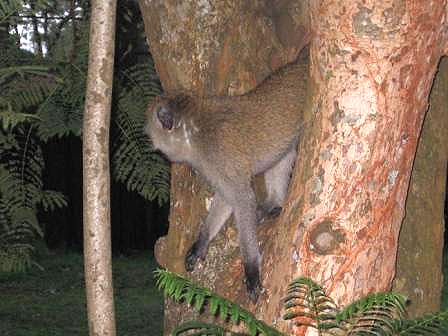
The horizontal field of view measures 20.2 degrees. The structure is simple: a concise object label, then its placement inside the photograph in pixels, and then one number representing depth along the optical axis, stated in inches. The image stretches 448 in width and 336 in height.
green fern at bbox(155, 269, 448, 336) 80.9
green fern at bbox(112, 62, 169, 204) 118.9
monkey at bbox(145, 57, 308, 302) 111.9
